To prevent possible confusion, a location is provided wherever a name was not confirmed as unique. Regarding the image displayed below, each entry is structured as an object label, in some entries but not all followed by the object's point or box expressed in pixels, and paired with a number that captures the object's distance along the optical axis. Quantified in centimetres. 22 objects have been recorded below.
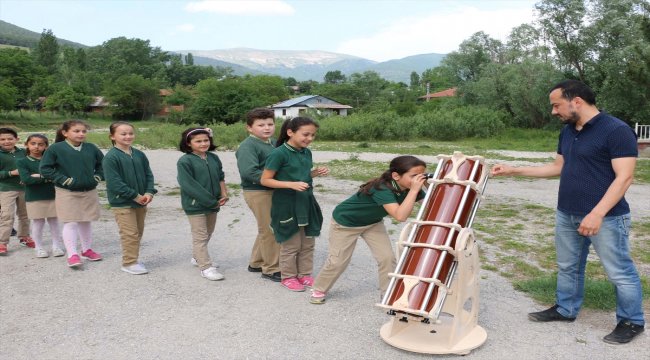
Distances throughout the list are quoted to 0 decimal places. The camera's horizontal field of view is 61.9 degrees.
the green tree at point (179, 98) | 8531
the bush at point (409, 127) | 3484
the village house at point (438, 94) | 8931
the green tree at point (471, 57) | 5397
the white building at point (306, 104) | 7912
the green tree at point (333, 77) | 17562
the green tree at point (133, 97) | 7800
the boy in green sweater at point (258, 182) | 554
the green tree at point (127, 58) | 11706
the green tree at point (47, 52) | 11169
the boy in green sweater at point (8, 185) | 691
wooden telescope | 375
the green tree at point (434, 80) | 11646
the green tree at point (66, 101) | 7625
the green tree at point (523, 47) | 3856
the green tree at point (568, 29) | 3175
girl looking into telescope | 439
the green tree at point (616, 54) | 2480
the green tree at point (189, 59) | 15423
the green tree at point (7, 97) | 6725
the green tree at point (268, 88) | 8872
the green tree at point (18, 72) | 7988
